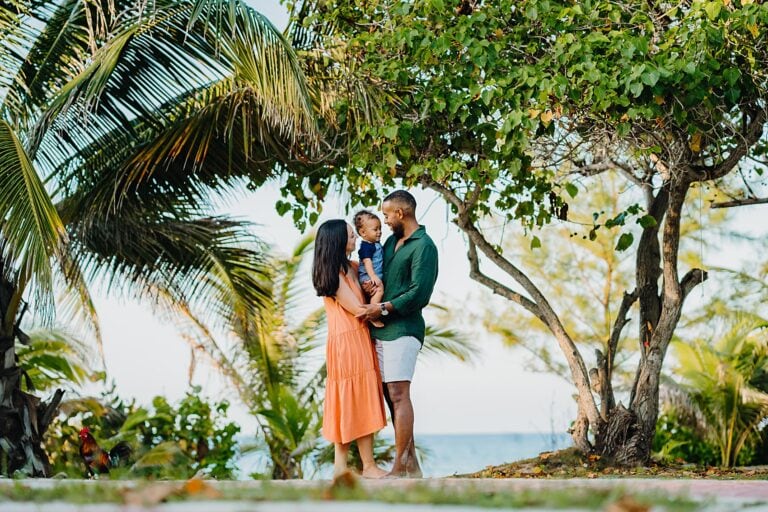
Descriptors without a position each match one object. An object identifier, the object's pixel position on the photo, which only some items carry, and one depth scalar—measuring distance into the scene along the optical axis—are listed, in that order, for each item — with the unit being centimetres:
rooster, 859
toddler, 675
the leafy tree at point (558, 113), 821
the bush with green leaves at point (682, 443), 1512
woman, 659
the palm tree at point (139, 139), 774
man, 661
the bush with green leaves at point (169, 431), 1337
